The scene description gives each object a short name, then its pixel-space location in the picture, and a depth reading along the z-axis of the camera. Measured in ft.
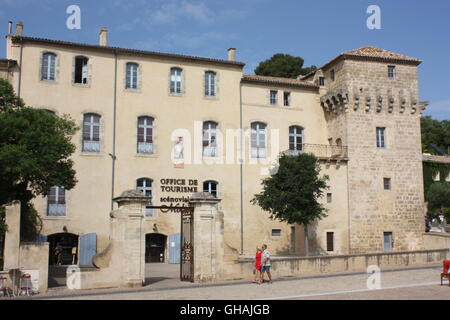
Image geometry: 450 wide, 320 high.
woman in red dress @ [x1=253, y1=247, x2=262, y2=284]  54.80
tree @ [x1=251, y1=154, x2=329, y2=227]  86.99
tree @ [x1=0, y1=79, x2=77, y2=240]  50.81
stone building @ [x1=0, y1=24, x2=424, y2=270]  85.71
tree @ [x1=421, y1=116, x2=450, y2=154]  196.34
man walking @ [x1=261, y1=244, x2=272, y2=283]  54.60
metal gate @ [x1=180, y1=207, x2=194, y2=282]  55.36
